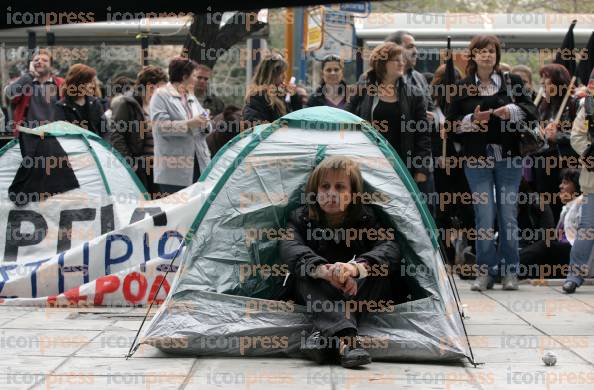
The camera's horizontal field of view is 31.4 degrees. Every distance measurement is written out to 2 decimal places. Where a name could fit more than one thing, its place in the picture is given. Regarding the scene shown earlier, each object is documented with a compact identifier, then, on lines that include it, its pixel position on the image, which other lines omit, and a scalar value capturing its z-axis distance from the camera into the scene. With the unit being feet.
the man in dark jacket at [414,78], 28.81
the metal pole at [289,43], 48.37
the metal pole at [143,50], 60.09
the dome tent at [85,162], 29.81
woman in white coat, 29.78
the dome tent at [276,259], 19.63
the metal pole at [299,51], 49.63
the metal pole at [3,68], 61.11
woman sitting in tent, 18.84
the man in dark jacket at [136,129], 32.91
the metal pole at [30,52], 50.39
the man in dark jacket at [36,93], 34.32
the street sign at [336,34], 45.62
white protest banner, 26.22
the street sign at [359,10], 34.55
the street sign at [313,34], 45.06
